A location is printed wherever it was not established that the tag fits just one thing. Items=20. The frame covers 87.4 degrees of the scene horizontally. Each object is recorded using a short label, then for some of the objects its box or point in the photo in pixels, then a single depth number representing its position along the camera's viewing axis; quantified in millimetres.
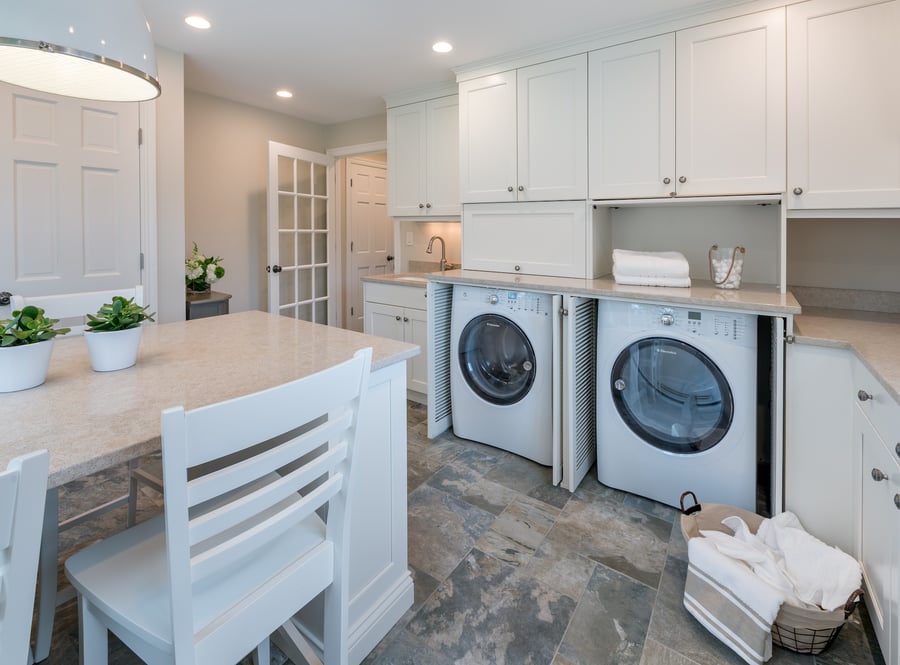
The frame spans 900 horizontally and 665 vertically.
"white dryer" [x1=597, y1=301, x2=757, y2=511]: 1967
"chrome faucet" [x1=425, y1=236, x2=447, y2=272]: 3947
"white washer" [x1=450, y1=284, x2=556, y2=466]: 2498
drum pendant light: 1008
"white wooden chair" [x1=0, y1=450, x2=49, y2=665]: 545
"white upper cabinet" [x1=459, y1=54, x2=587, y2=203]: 2656
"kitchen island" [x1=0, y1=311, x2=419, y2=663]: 877
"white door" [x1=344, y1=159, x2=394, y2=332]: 5062
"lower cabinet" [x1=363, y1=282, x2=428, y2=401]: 3404
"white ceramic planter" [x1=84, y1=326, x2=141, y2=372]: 1210
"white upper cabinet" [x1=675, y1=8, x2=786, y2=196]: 2102
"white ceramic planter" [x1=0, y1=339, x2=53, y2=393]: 1039
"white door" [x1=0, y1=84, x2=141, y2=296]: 2488
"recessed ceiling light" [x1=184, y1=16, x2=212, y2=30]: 2529
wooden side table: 3338
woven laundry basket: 1354
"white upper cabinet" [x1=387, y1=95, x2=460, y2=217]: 3465
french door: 4051
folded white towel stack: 2305
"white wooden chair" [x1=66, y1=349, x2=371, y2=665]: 719
